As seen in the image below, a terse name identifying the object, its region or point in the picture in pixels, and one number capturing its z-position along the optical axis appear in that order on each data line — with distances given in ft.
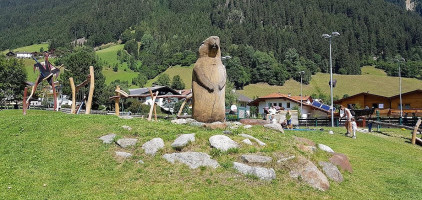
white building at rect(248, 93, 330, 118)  214.69
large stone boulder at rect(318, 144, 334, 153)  45.71
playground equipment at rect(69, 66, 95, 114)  62.59
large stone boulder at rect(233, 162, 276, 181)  33.53
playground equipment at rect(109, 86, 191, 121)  70.49
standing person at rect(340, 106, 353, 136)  72.06
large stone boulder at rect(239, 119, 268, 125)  62.28
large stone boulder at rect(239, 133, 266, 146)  41.09
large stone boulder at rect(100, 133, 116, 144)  40.71
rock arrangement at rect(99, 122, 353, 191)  34.30
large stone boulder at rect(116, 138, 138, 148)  39.18
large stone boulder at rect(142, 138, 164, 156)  37.43
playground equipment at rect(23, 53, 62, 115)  82.18
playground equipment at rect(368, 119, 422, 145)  72.93
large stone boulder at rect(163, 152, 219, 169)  34.96
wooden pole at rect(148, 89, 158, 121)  70.44
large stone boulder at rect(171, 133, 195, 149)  38.06
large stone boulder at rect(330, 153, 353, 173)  41.45
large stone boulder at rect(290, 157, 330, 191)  34.06
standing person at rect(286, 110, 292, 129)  89.38
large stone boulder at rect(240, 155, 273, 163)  35.86
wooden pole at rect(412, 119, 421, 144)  72.93
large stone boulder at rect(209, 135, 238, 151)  38.14
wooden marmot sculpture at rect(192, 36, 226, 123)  55.83
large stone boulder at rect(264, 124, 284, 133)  56.15
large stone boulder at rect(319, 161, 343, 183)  37.32
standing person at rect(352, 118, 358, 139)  68.96
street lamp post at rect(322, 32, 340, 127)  101.48
